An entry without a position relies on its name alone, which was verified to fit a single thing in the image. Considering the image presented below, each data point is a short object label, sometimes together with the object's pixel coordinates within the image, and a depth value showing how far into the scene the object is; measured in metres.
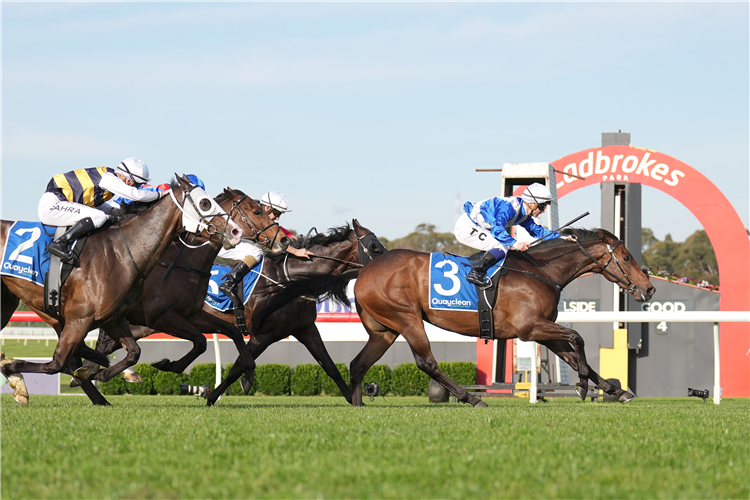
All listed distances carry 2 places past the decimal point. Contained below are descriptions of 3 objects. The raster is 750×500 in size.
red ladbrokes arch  24.34
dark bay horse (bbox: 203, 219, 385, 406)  14.37
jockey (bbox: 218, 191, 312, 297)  14.66
